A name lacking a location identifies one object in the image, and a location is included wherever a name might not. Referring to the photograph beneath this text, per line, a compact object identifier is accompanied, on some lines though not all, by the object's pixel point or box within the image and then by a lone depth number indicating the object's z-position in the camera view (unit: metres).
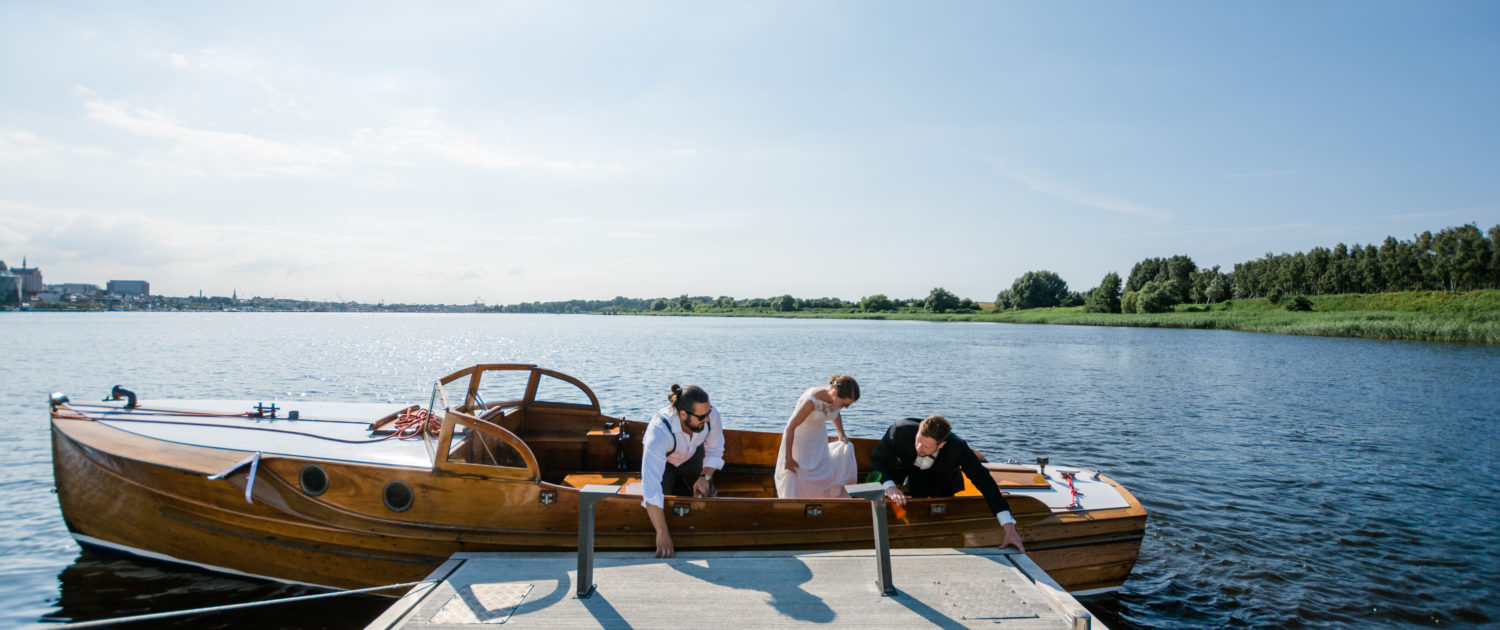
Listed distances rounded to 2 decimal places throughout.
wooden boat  5.59
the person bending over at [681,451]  5.12
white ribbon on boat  5.59
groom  5.50
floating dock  4.37
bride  5.69
